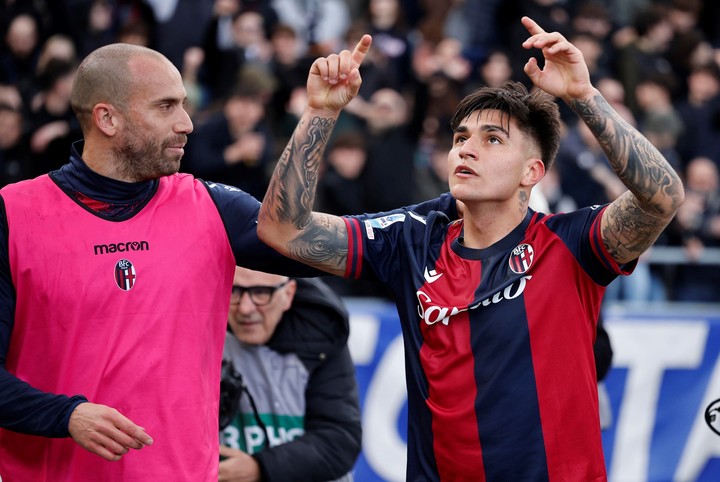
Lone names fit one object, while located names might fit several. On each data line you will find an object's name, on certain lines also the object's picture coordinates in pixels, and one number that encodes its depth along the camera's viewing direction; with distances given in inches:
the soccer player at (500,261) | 316.8
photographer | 408.2
